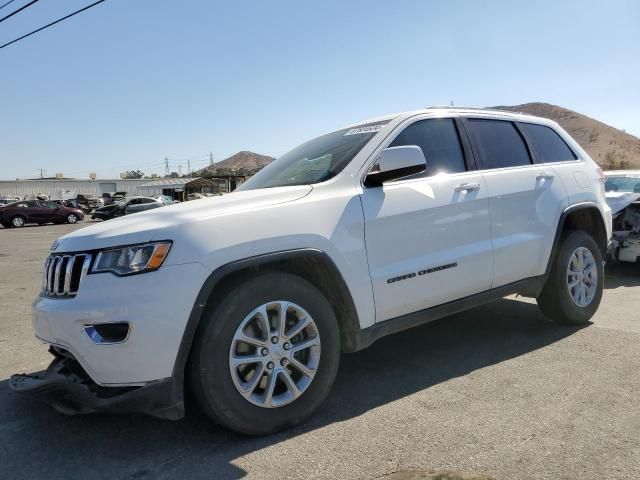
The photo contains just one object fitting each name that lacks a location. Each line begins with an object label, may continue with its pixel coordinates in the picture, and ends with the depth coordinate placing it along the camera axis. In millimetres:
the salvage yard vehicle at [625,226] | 7254
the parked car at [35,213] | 28438
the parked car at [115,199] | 43988
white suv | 2621
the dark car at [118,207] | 32188
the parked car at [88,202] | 46056
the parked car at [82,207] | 42894
